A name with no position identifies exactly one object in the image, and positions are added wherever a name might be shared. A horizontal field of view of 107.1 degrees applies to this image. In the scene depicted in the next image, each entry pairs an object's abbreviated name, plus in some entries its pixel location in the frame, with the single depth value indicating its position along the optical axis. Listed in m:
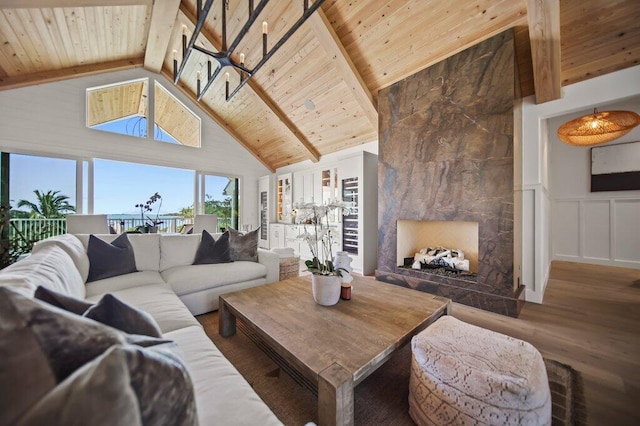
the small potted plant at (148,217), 4.13
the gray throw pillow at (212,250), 2.78
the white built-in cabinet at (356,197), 4.15
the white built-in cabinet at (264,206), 6.43
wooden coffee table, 1.00
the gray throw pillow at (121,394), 0.37
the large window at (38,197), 3.73
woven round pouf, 0.96
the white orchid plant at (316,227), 1.70
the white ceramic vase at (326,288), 1.67
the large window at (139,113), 4.46
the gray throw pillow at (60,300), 0.66
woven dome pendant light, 2.63
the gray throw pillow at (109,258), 2.15
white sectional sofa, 0.82
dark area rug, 1.25
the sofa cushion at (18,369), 0.37
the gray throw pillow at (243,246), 2.93
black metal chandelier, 1.95
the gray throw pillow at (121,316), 0.64
